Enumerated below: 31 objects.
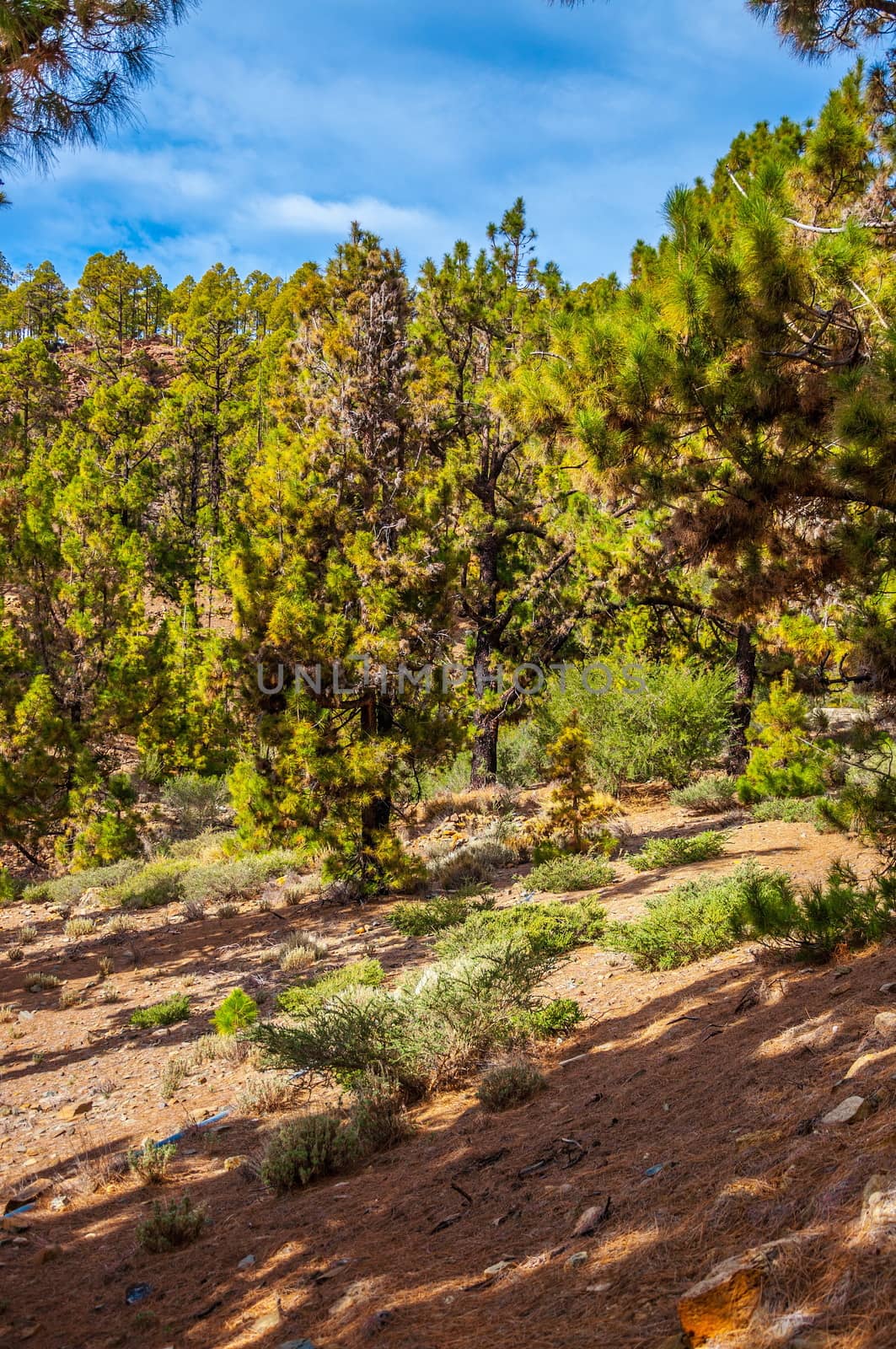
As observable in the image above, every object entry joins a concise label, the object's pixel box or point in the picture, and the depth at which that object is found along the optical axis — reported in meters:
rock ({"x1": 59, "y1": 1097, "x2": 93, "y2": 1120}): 6.57
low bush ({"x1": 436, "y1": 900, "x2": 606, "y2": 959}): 7.71
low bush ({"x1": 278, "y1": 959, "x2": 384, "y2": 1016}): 7.27
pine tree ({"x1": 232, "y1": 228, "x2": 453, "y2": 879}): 11.27
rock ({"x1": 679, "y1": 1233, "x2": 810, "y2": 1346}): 2.25
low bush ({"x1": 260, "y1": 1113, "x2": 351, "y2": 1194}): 4.76
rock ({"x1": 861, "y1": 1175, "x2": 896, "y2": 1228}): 2.40
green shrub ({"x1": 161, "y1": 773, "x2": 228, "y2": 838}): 19.59
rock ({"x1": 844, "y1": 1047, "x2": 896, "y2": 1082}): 3.60
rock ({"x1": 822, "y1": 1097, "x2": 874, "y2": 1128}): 3.20
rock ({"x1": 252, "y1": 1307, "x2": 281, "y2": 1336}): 3.25
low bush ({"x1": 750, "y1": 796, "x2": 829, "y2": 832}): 11.91
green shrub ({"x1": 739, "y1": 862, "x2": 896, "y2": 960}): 5.62
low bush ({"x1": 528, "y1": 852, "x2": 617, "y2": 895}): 10.60
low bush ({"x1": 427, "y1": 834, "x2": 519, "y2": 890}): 12.34
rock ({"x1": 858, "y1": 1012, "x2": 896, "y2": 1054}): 3.81
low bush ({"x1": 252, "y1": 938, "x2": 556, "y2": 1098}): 5.62
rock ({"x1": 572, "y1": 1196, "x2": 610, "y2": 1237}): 3.20
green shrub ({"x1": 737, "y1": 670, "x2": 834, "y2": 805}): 11.92
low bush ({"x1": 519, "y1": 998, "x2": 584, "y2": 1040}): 5.91
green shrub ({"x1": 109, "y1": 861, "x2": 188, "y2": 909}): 13.55
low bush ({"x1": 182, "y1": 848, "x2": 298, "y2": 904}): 13.54
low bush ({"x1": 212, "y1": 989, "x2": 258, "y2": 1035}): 7.45
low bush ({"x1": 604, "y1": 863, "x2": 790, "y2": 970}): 6.72
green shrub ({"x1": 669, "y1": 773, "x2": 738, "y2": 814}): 14.48
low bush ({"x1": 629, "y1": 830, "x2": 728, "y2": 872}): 10.81
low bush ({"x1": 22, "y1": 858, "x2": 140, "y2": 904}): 14.23
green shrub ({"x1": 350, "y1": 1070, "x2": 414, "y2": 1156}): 5.02
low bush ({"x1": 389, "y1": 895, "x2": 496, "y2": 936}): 9.69
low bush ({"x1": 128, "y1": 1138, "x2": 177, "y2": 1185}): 5.14
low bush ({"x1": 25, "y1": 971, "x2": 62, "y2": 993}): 10.02
